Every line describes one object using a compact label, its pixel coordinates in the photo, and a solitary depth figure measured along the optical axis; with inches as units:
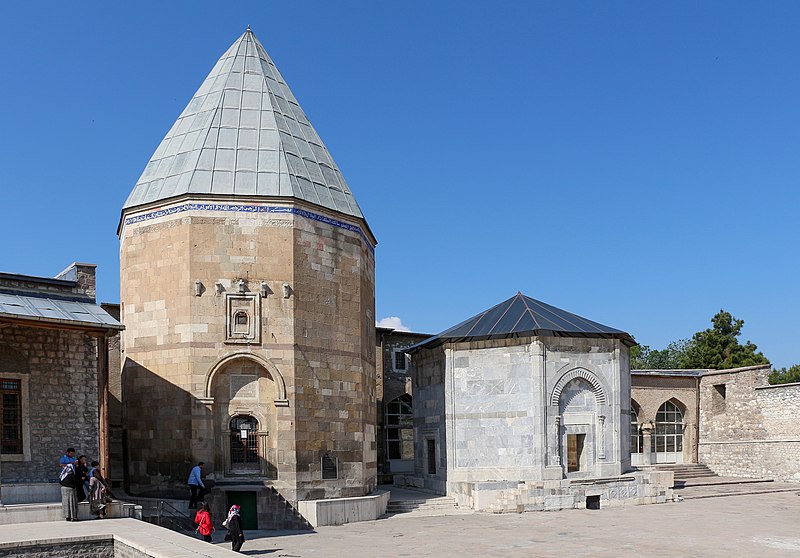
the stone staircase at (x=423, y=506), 903.7
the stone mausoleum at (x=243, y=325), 796.6
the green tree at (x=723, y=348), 1684.3
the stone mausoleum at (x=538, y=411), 967.0
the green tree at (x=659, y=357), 2576.3
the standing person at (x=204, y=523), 616.0
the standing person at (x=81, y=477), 607.9
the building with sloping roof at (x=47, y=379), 645.9
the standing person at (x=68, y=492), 599.8
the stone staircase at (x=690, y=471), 1291.8
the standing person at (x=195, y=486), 752.3
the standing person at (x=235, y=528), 601.3
